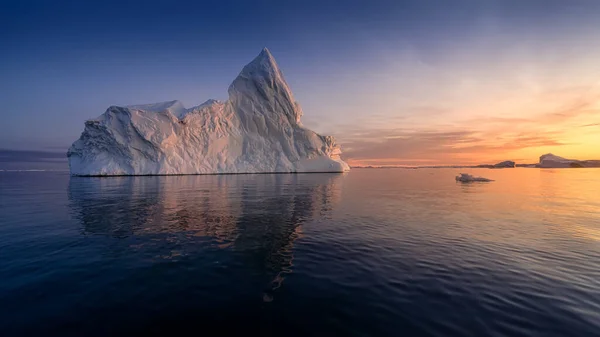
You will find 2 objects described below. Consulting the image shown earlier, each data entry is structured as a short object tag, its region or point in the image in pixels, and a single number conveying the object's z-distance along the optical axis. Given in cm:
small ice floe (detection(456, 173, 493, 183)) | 3969
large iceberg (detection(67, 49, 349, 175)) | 4706
